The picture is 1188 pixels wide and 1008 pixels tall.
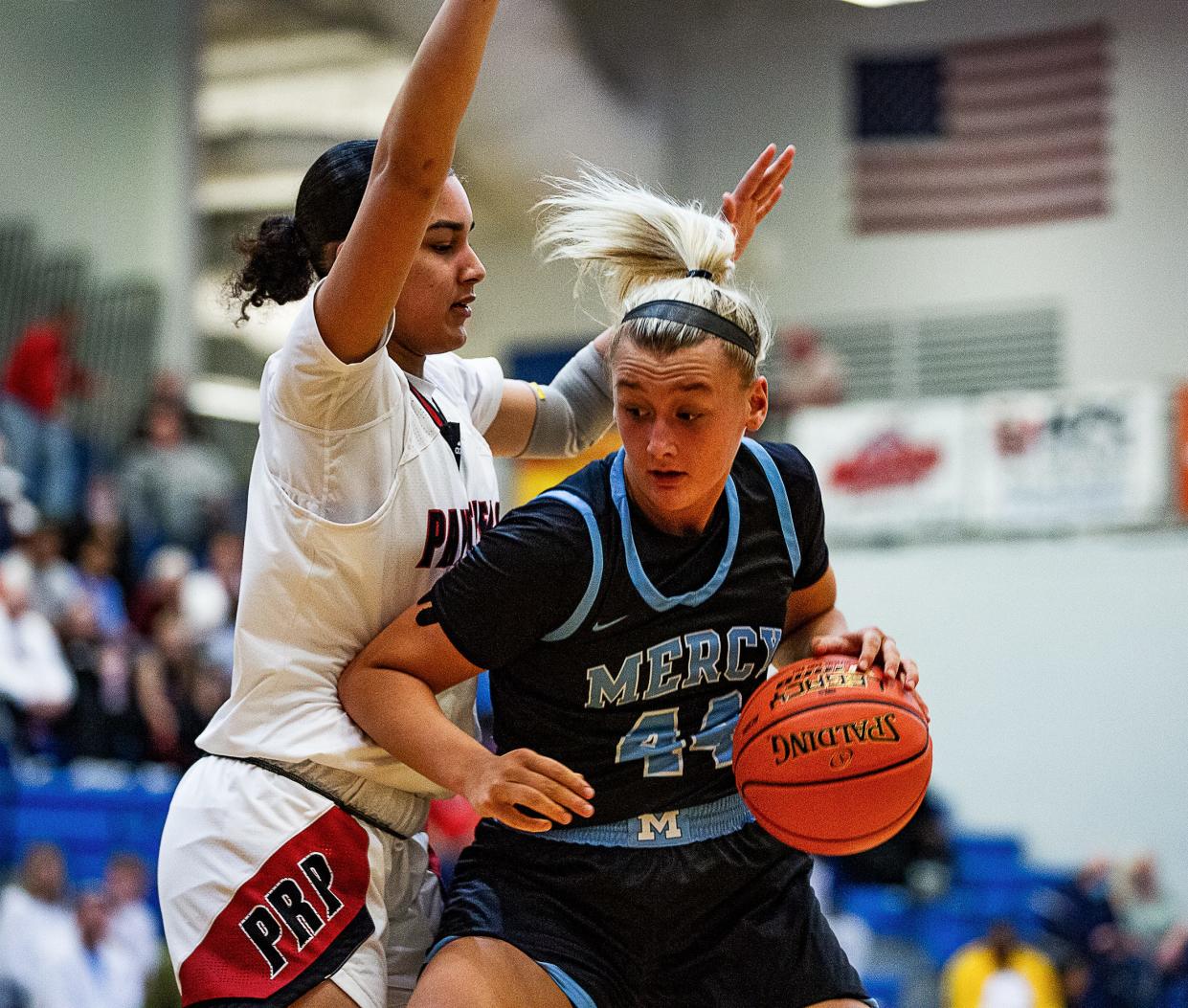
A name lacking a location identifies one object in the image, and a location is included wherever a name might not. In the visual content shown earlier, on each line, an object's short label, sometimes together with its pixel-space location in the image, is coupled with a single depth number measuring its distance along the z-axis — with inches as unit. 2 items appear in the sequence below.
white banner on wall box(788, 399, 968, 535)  530.6
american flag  580.1
